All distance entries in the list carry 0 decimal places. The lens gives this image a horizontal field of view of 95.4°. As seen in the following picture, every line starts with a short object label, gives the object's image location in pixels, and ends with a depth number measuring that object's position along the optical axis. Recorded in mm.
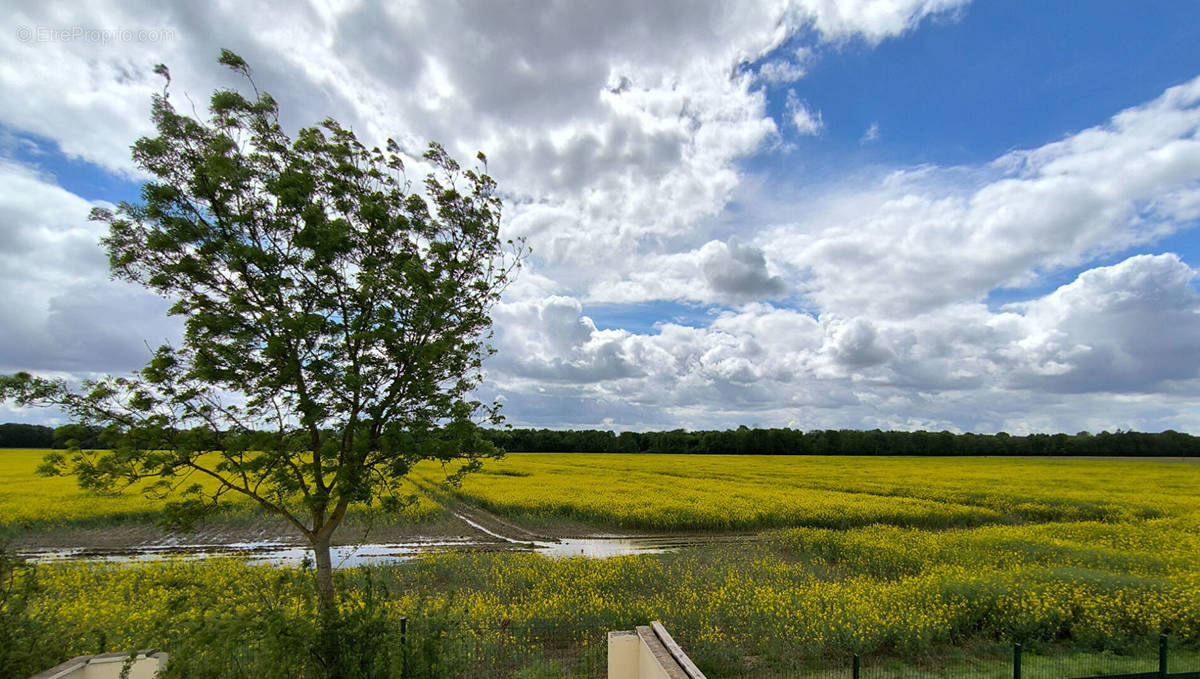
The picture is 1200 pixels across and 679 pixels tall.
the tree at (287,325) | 6809
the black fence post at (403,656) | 5855
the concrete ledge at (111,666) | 6137
